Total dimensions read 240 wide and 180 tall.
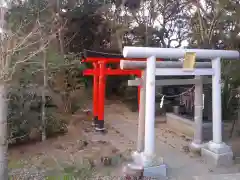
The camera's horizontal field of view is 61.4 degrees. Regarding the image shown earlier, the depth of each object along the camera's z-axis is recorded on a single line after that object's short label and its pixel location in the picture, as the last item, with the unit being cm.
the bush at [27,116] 450
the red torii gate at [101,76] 585
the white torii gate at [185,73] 331
